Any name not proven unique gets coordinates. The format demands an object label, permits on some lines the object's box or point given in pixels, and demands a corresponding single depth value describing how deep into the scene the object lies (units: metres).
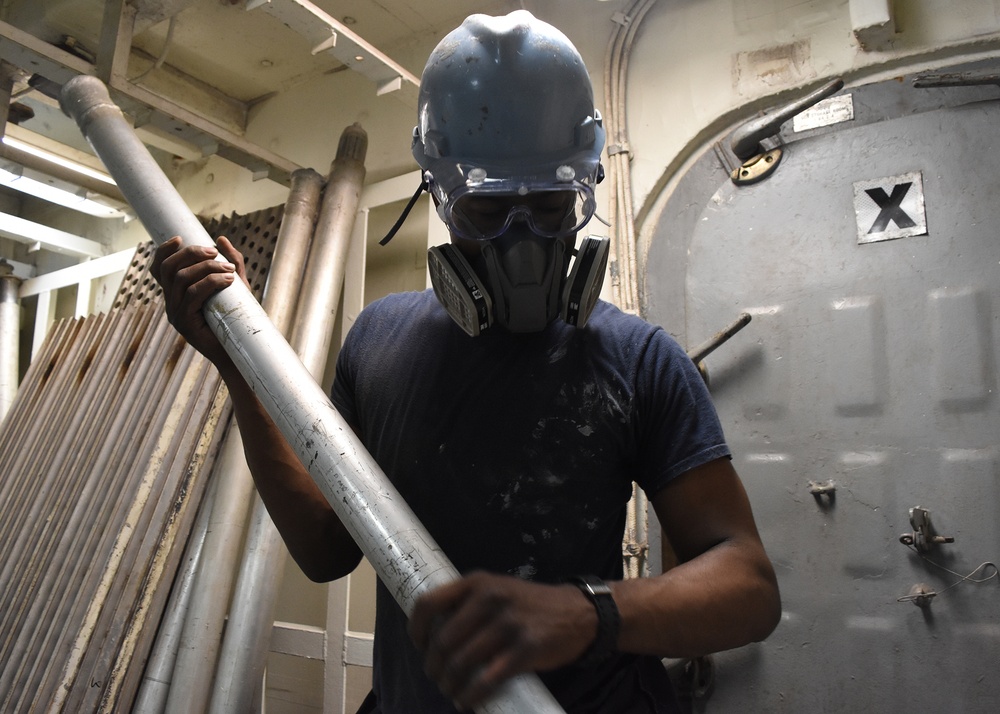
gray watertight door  1.58
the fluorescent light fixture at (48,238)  3.62
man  0.93
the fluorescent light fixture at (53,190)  3.21
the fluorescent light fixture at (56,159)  3.10
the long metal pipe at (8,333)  3.57
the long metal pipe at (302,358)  1.92
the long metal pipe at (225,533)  1.88
